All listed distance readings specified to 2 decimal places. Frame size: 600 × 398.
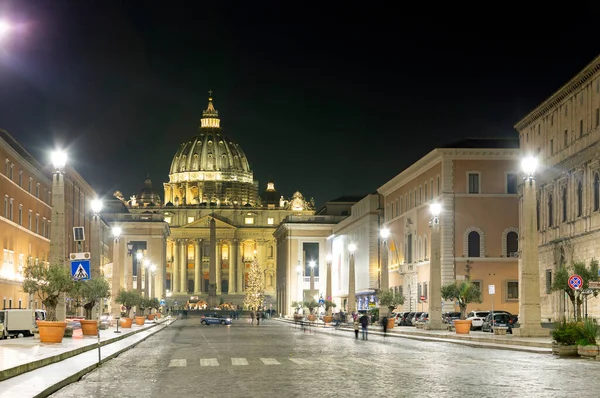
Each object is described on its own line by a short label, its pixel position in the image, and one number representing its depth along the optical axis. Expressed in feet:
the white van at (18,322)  173.99
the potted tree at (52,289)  132.57
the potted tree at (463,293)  221.13
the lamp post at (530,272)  142.92
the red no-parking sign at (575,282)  127.24
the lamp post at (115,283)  248.32
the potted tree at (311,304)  421.96
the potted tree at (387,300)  239.17
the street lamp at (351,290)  299.58
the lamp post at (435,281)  199.00
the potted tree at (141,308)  290.35
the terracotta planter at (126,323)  247.91
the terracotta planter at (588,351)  102.22
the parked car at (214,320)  334.65
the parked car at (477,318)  220.43
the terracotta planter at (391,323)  233.55
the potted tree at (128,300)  250.37
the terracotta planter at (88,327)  171.01
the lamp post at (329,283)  352.94
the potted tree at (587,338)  103.04
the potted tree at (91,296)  171.22
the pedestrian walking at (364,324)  177.78
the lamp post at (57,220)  141.90
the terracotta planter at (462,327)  181.47
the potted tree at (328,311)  341.41
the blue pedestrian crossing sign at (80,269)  117.91
